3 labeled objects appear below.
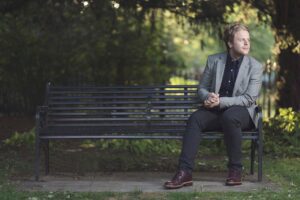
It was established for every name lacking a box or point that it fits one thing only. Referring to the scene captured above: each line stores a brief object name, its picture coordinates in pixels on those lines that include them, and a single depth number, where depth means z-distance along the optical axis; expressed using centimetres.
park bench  632
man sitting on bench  594
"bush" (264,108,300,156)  788
